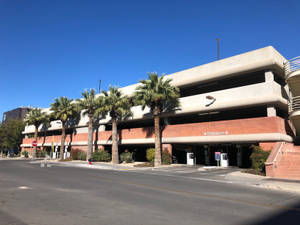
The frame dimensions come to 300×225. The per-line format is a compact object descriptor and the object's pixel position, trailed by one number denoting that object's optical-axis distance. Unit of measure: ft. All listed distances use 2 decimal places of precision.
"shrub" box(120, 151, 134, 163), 112.37
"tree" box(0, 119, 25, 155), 216.13
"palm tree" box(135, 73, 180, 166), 91.45
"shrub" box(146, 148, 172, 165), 95.91
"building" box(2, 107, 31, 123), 314.16
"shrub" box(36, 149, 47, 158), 180.26
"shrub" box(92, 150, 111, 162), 122.11
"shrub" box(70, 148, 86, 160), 135.06
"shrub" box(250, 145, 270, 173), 67.62
